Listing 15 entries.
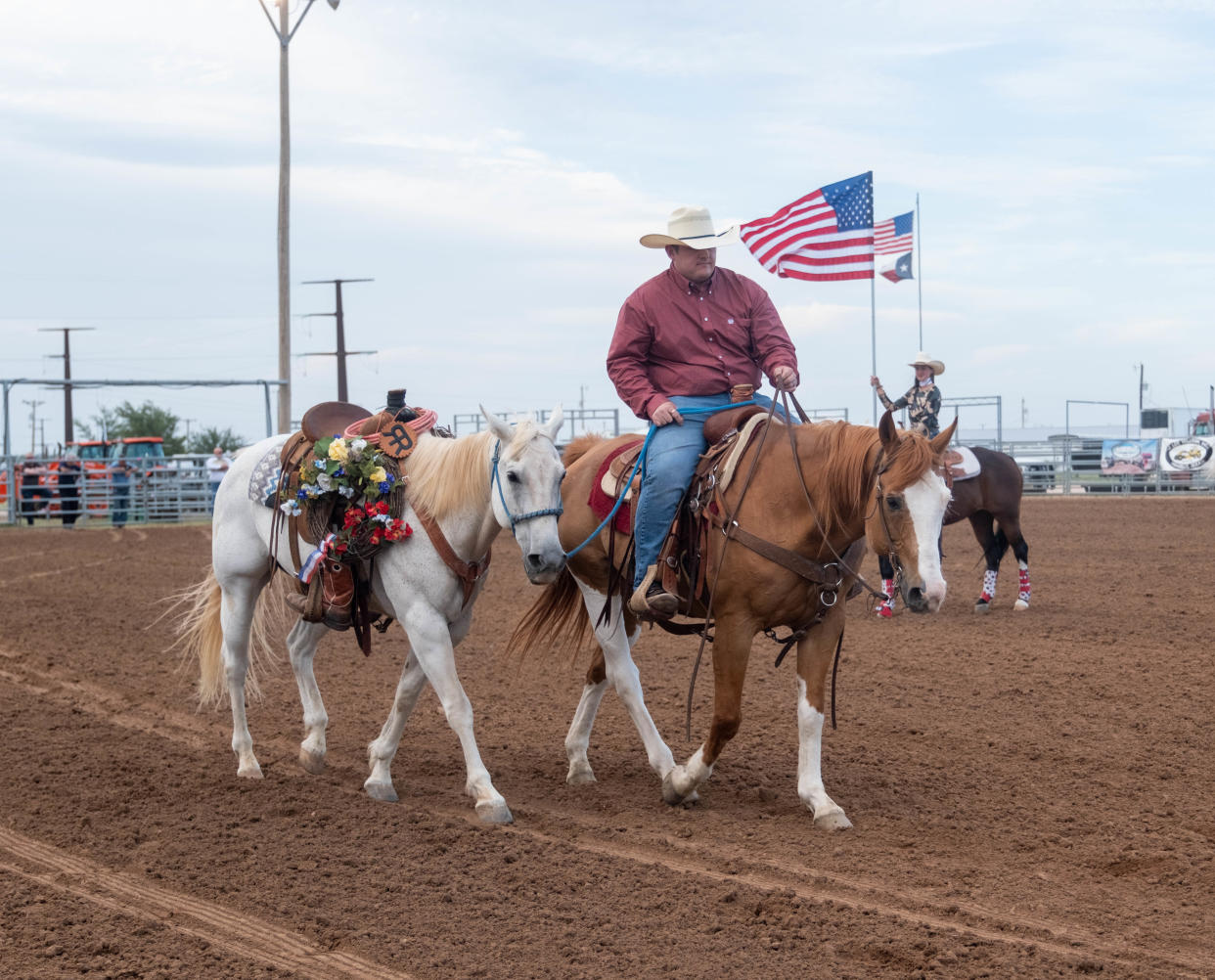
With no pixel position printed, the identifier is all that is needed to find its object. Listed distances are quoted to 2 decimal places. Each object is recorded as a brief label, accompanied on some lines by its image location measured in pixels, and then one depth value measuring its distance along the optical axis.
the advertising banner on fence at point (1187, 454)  26.73
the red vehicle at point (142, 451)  26.59
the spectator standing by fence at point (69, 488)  25.19
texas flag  24.45
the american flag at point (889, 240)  21.31
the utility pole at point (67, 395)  46.34
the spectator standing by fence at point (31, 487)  25.22
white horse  5.05
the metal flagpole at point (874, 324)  17.09
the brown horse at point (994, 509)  11.68
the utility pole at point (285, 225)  19.95
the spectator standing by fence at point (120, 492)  24.88
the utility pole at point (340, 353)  42.62
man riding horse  5.64
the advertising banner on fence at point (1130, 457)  27.98
